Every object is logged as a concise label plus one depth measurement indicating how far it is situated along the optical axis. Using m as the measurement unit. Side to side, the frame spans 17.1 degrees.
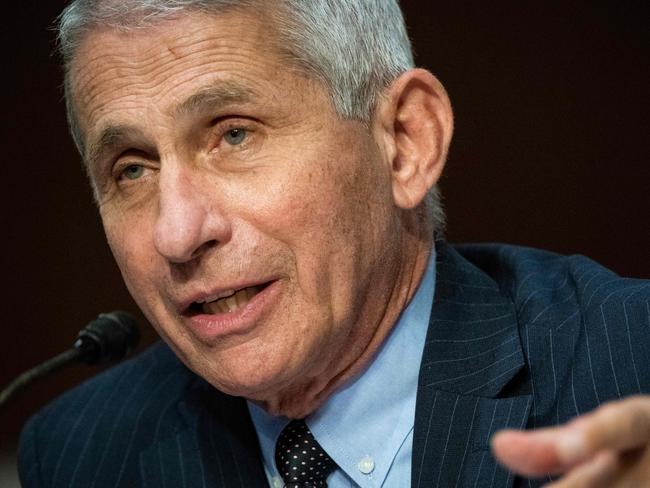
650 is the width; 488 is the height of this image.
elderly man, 4.16
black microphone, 4.97
